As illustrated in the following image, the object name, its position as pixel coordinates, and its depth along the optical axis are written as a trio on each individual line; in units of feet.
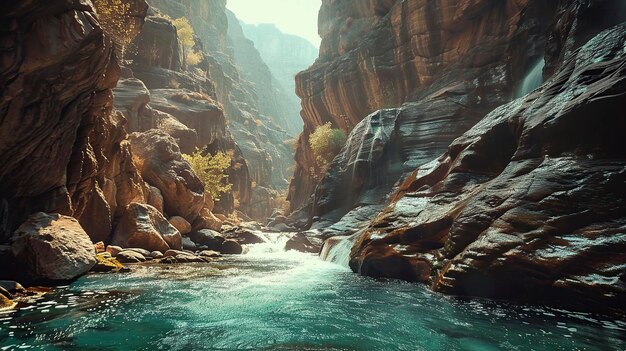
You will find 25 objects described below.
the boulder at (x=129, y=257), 47.15
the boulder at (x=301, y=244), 77.77
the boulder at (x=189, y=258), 52.75
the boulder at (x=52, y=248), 29.37
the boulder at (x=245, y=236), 91.86
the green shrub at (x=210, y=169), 115.44
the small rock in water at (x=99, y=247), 46.91
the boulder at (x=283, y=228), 119.87
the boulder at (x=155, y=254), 52.88
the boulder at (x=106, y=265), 38.40
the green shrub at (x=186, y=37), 197.20
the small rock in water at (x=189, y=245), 68.08
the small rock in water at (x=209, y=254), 63.24
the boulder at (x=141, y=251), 51.04
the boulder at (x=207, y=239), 75.72
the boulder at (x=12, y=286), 25.18
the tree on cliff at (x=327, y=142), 141.38
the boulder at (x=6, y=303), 22.07
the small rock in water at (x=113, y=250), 47.65
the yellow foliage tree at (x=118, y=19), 66.80
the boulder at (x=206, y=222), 86.43
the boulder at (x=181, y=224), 74.68
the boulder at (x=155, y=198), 71.97
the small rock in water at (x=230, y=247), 75.97
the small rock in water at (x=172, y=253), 54.08
